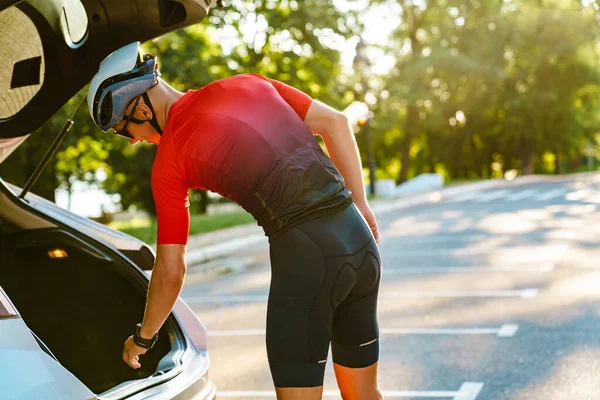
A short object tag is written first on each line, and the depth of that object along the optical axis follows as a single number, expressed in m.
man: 2.74
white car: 3.20
